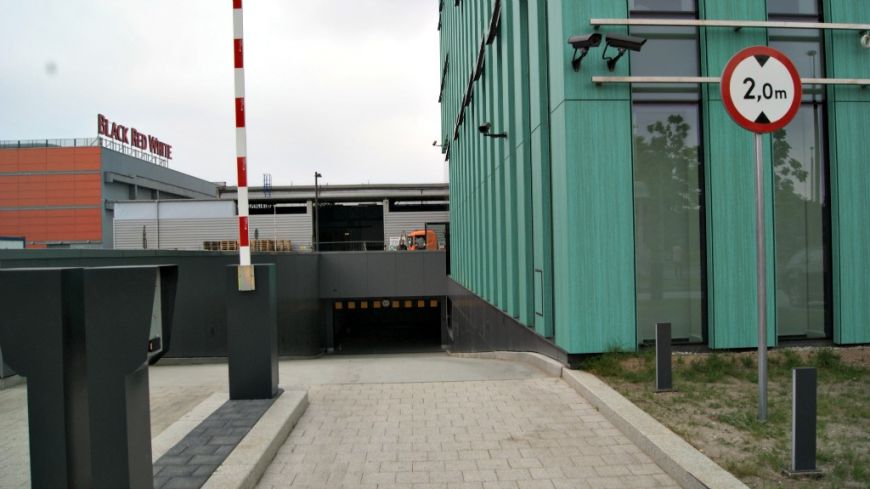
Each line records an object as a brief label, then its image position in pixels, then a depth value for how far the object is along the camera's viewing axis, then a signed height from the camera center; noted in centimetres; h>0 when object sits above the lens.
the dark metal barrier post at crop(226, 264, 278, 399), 651 -94
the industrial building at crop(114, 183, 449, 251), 4619 +216
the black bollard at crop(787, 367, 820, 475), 397 -122
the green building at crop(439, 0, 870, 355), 768 +63
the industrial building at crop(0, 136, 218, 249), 5394 +535
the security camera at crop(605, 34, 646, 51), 713 +224
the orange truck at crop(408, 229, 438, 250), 4109 +8
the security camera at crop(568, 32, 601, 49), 701 +224
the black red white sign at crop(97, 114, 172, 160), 5525 +1073
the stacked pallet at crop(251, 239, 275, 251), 3995 +4
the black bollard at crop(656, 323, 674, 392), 615 -122
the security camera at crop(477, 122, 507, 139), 1200 +222
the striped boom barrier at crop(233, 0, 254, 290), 676 +145
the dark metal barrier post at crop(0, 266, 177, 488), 309 -56
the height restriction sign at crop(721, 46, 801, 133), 506 +118
